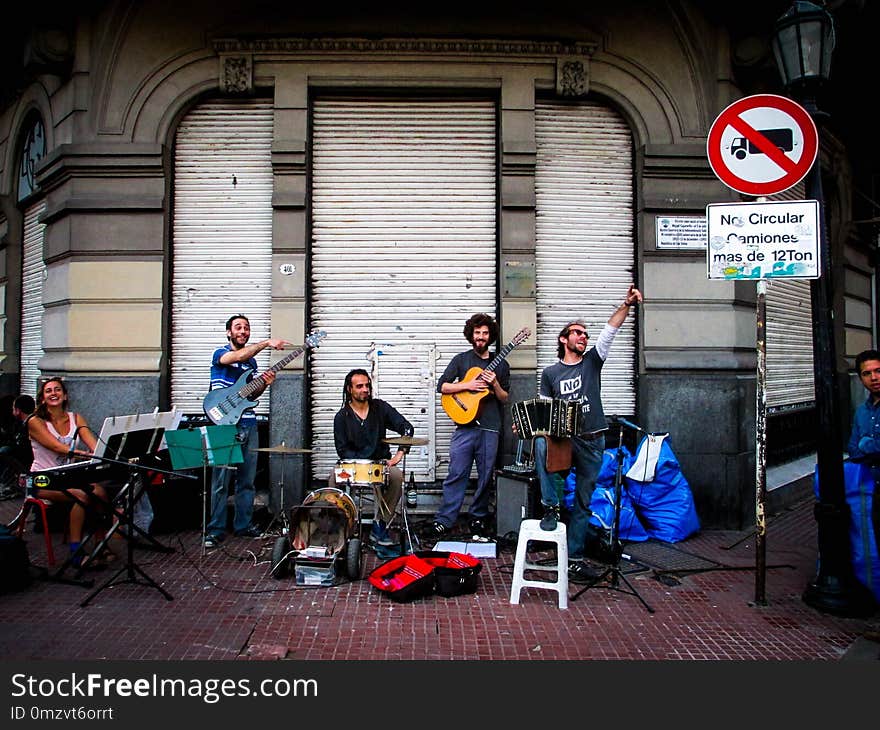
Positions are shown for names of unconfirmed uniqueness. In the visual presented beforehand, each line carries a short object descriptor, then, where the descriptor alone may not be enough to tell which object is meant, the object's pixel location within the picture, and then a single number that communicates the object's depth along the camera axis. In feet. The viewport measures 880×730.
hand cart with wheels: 18.03
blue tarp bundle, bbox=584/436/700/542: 22.62
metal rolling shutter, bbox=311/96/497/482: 25.99
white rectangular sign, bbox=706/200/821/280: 16.40
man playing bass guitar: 22.20
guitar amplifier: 22.31
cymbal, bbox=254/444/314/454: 19.88
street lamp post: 16.69
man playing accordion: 19.94
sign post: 16.43
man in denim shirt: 16.51
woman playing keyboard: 19.51
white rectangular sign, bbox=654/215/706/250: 25.29
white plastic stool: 16.52
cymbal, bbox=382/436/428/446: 19.89
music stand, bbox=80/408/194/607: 17.22
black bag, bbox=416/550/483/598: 17.16
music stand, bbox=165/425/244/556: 19.92
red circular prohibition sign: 16.40
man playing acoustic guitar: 22.86
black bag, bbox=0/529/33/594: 17.25
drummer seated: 20.44
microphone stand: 17.40
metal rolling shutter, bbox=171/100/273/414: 26.00
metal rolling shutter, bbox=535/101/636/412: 26.25
